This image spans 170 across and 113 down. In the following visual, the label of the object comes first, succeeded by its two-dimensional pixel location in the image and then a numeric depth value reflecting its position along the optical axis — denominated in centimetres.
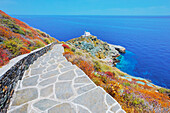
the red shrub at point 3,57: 450
